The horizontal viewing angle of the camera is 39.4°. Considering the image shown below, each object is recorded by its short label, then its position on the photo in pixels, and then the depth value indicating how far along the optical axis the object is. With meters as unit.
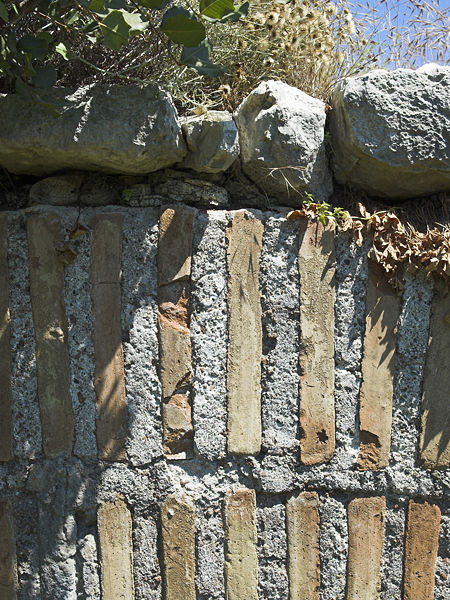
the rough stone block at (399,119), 1.76
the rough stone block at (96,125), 1.68
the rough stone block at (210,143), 1.76
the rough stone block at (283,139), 1.77
